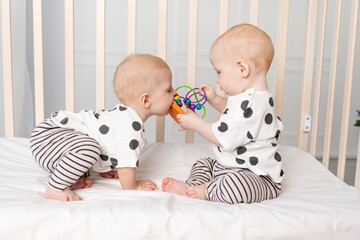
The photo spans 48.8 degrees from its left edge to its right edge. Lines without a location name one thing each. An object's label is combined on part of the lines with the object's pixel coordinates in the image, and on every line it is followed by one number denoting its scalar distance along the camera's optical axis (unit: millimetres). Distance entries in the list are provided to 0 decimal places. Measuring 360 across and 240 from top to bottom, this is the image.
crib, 805
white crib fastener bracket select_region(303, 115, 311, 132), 1479
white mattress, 800
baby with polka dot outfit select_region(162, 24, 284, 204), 1005
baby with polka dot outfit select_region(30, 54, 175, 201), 1030
